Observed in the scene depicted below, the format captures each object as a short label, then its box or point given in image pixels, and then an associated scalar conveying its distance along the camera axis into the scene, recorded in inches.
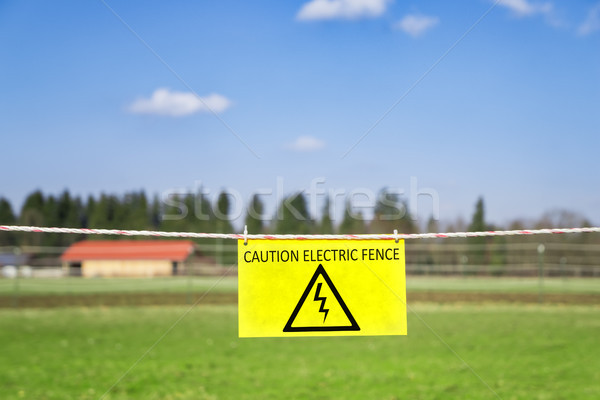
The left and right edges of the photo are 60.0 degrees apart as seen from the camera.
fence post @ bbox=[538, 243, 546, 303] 529.3
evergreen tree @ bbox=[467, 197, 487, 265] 975.9
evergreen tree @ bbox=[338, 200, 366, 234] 1441.9
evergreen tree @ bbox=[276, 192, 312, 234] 1292.6
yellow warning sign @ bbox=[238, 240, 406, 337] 66.8
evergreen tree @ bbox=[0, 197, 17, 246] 1700.3
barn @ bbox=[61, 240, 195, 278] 1035.9
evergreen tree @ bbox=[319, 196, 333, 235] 1415.6
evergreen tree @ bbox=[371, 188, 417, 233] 1218.8
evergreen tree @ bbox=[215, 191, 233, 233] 1237.1
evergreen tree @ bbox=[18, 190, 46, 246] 1686.8
